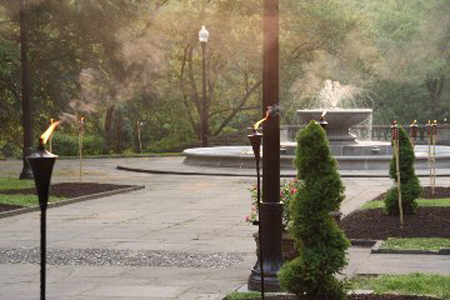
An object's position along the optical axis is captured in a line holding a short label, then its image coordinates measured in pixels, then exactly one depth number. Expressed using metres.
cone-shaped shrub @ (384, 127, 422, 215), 16.61
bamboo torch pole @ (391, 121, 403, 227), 15.59
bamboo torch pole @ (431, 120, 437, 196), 21.22
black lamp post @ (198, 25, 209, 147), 40.19
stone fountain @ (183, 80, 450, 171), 32.38
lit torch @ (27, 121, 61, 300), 6.26
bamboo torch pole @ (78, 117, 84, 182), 27.08
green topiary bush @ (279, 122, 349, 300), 8.46
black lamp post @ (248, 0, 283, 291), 10.31
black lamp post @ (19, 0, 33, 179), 27.20
